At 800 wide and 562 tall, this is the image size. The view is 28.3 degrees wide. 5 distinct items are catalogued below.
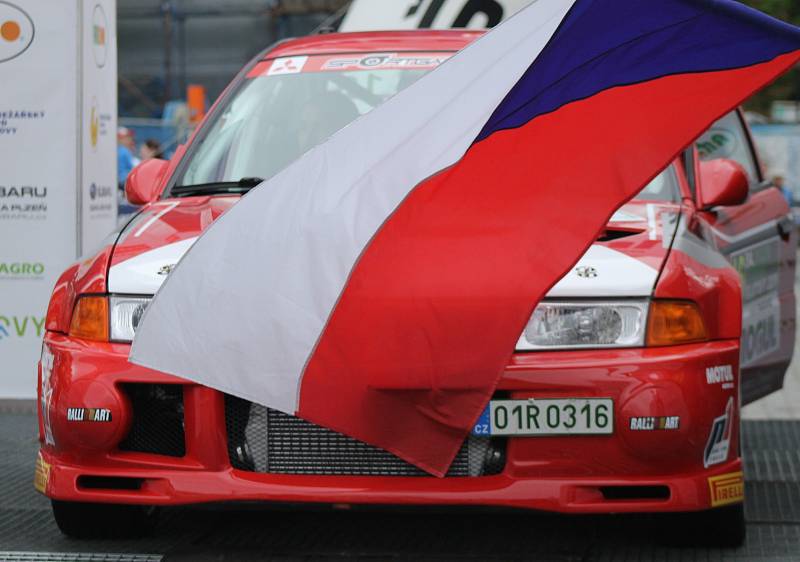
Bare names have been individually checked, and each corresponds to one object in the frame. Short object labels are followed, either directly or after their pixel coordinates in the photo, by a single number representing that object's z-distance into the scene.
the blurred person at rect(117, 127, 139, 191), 17.50
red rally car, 4.41
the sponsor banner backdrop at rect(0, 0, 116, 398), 9.04
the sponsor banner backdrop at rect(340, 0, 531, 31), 10.65
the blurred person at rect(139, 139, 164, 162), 21.72
